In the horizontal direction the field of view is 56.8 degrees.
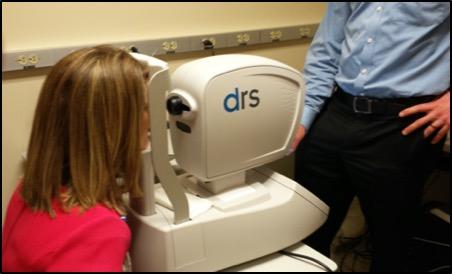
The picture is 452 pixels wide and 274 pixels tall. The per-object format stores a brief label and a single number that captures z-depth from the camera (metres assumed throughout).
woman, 0.76
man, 1.21
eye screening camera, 0.88
